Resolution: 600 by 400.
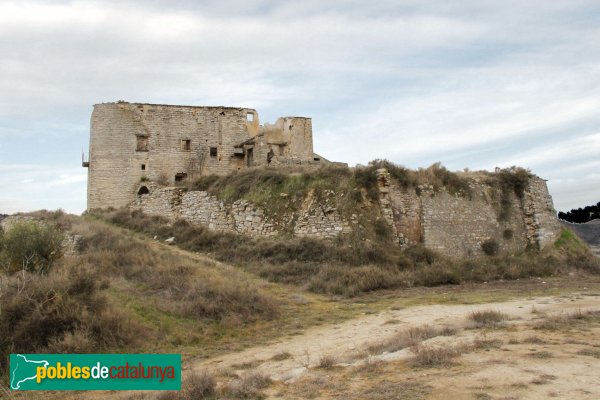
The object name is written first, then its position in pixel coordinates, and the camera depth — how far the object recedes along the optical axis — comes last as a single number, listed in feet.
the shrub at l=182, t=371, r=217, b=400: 20.35
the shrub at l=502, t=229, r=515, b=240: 66.73
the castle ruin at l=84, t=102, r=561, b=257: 63.26
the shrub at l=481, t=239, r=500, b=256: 64.22
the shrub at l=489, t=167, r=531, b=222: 69.29
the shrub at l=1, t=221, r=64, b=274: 40.60
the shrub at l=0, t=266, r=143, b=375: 28.84
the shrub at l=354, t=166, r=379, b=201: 62.90
